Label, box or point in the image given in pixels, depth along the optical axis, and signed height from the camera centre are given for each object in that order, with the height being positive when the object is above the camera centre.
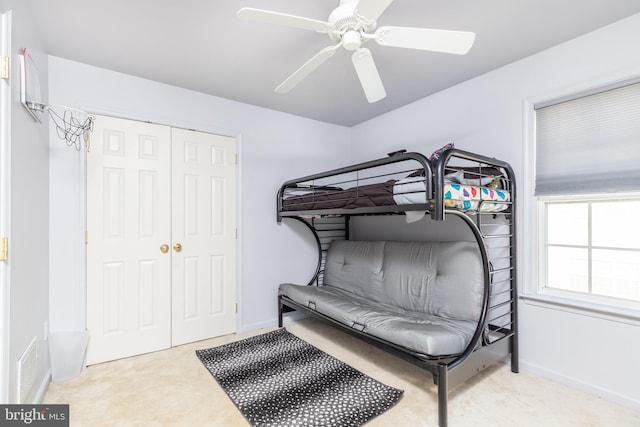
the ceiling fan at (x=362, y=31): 1.31 +0.86
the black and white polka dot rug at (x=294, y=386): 1.75 -1.17
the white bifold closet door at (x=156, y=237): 2.47 -0.21
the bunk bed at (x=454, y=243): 1.76 -0.21
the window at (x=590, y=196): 1.90 +0.12
